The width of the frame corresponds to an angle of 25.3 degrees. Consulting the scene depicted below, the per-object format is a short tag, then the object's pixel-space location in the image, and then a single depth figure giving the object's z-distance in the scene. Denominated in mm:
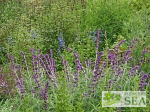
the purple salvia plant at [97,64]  3578
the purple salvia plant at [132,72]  3714
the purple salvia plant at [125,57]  3767
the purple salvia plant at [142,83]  3243
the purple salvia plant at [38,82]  3698
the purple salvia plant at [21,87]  3602
